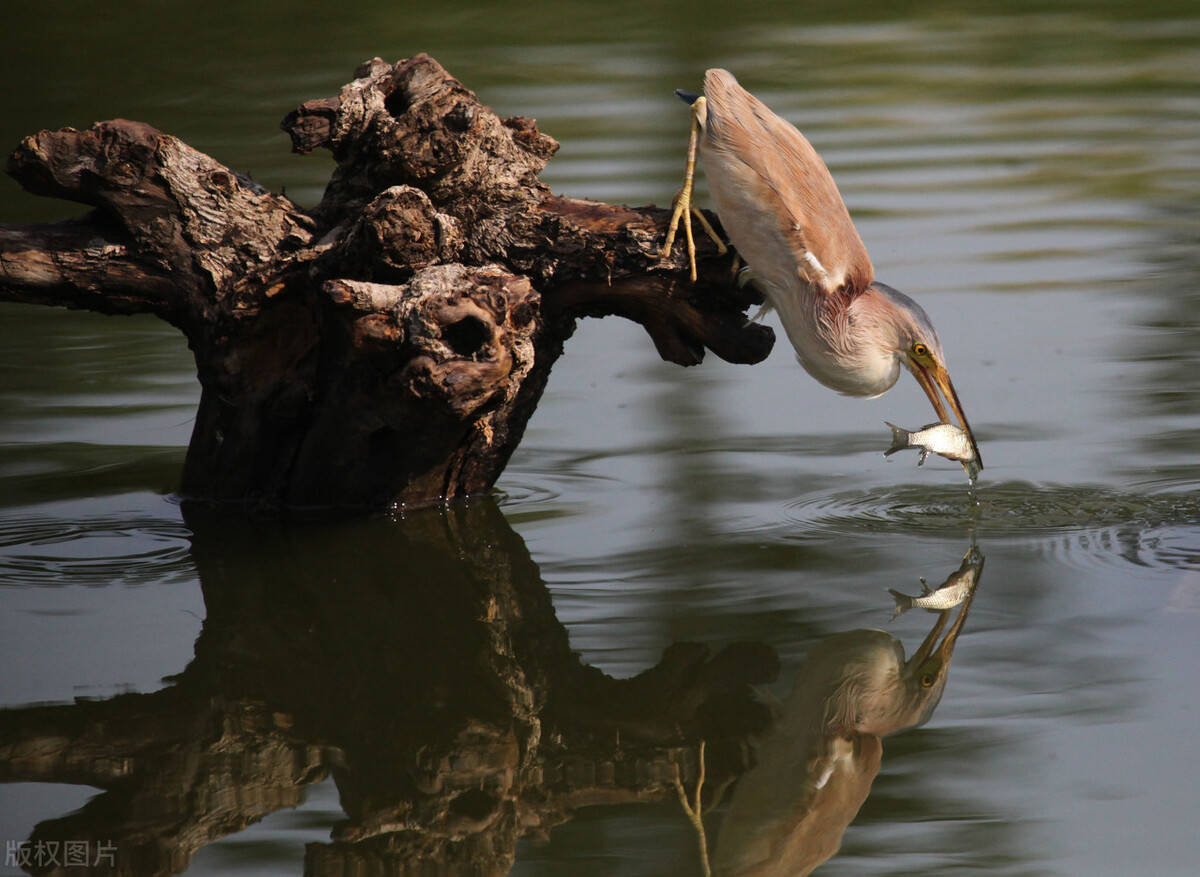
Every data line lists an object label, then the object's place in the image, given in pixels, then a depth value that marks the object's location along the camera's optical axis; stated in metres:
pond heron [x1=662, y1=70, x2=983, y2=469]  8.84
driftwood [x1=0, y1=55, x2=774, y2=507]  9.00
